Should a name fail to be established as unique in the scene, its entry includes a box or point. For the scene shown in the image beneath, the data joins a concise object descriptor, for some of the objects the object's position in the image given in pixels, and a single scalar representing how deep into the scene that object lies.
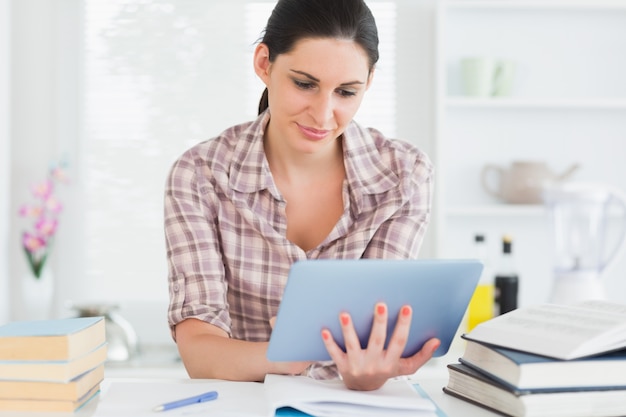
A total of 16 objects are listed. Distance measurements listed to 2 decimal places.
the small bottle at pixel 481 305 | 3.13
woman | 2.15
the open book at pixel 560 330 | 1.72
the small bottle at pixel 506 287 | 3.11
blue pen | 1.73
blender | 3.21
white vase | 3.31
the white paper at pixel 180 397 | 1.72
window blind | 3.39
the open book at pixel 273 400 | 1.73
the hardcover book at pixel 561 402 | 1.71
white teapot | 3.28
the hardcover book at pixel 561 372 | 1.71
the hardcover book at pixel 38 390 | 1.77
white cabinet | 3.39
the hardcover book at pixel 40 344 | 1.77
